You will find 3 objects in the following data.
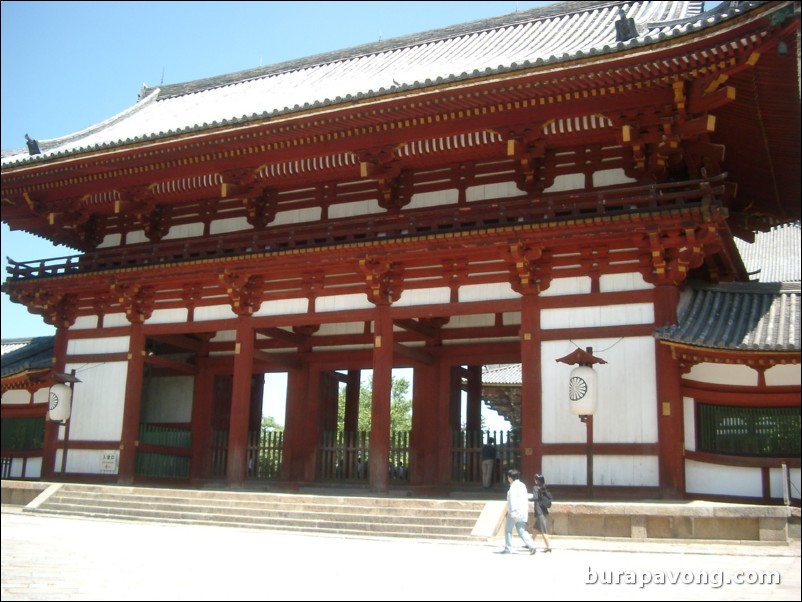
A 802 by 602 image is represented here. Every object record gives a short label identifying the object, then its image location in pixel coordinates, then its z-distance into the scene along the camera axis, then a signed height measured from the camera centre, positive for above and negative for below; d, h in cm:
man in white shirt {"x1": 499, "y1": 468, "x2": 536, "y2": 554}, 1129 -45
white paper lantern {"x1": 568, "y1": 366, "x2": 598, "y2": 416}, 1391 +137
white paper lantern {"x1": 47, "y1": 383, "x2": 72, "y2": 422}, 1866 +132
